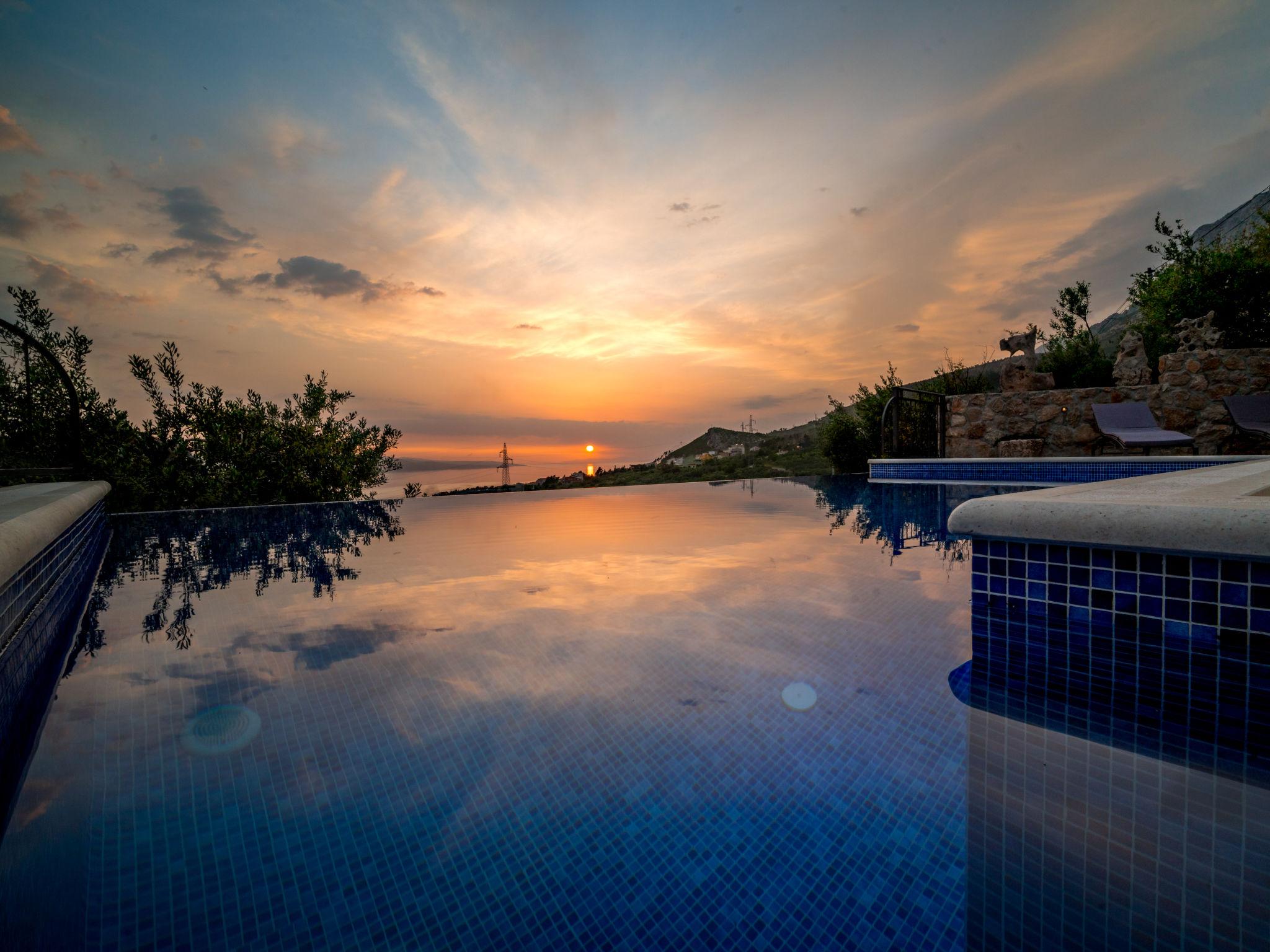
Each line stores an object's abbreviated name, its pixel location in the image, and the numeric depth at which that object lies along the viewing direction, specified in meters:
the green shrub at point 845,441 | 13.78
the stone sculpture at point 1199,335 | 9.29
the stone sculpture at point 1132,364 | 9.38
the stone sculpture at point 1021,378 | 10.18
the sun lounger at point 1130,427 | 8.08
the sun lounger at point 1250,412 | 7.45
